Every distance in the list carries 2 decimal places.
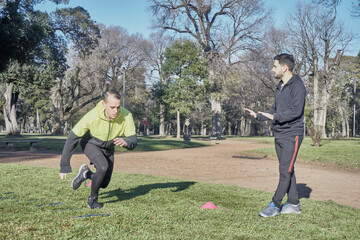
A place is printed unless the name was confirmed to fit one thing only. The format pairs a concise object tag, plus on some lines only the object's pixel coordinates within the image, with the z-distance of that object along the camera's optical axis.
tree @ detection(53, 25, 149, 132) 40.34
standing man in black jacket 4.22
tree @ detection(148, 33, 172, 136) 45.53
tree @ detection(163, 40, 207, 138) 33.09
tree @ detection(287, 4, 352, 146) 35.75
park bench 16.78
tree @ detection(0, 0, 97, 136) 22.12
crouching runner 4.25
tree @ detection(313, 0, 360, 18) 14.58
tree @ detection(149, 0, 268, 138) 31.52
